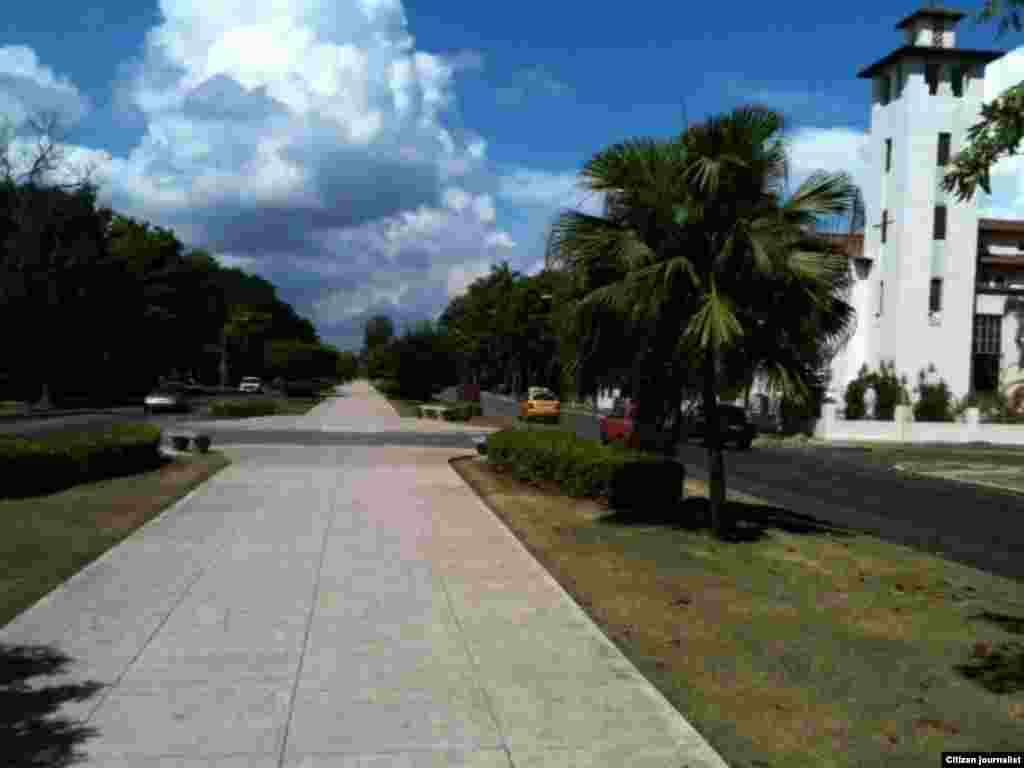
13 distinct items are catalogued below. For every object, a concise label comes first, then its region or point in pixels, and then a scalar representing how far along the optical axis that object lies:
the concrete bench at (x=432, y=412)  47.83
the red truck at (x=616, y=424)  30.98
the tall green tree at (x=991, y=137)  5.25
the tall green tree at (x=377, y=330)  152.40
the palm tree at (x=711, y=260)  11.54
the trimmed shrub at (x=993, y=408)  42.34
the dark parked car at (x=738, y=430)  34.00
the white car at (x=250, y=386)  86.12
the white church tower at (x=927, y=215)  43.53
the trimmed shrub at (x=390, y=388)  72.31
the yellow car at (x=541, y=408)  48.03
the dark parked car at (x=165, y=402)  48.77
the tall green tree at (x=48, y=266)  51.75
